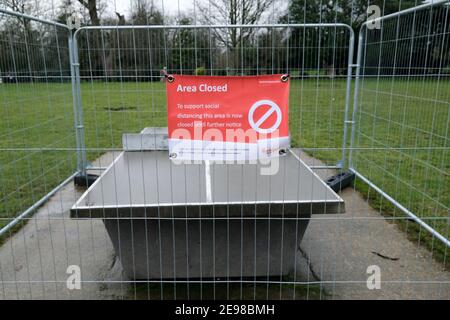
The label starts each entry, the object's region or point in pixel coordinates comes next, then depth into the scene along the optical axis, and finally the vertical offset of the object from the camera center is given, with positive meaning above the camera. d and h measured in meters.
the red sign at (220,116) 2.28 -0.28
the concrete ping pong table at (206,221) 2.42 -1.02
